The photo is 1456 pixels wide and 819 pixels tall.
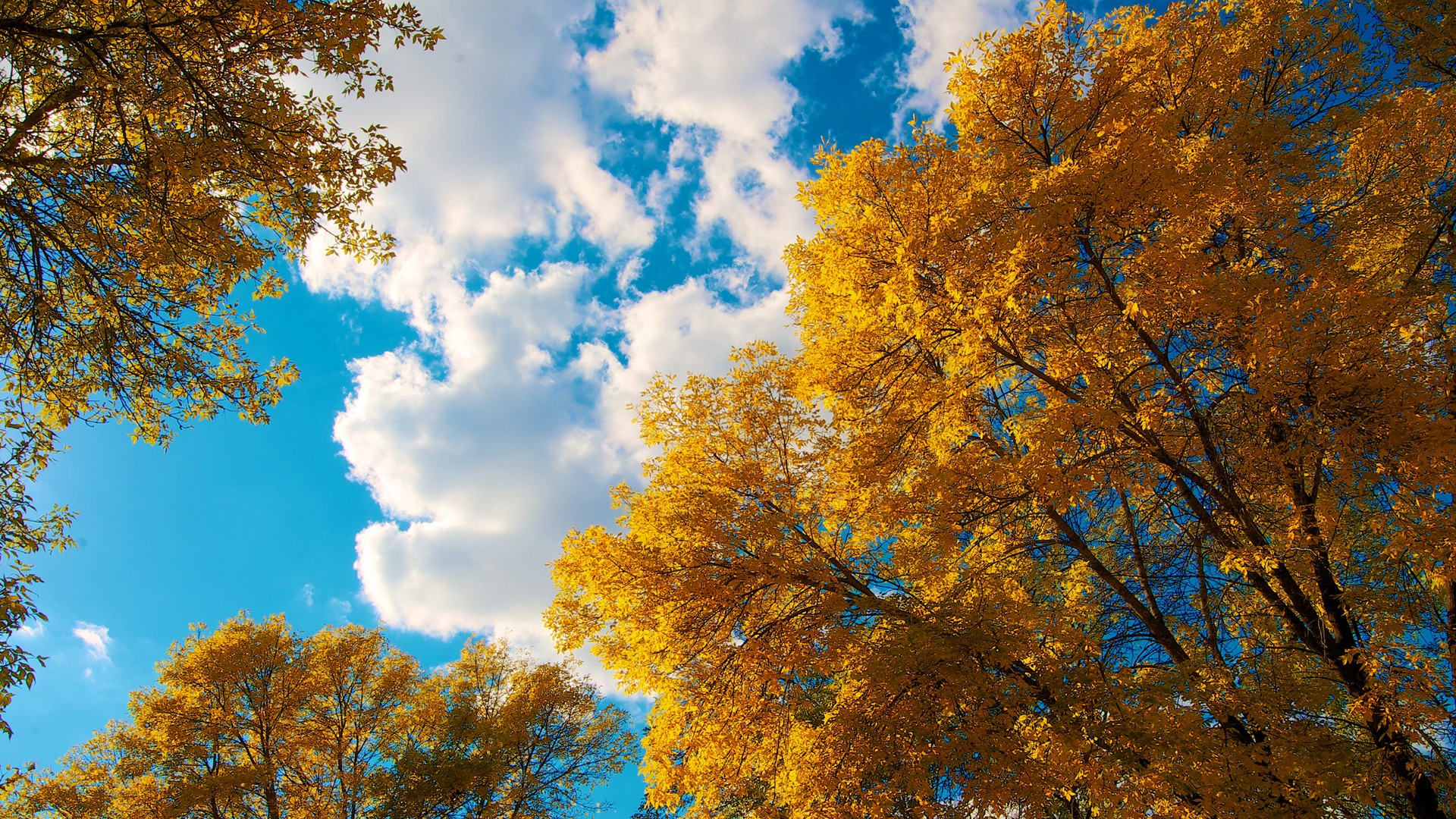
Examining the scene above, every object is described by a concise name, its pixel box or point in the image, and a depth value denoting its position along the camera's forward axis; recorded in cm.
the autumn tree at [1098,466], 473
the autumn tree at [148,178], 425
